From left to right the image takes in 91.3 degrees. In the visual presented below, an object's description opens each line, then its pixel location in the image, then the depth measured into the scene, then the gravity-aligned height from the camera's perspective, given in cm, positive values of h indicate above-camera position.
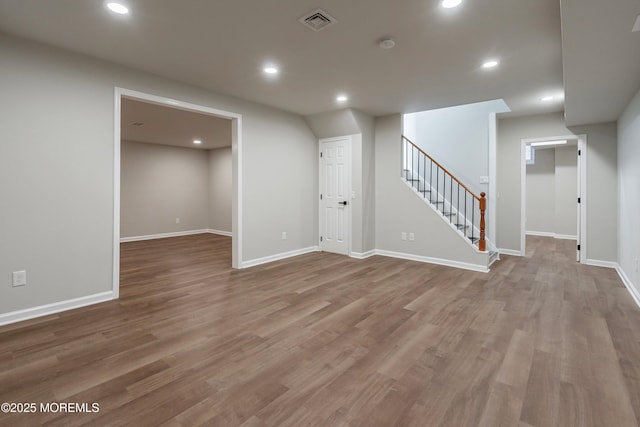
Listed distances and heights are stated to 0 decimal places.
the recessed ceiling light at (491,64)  330 +163
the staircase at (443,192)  583 +44
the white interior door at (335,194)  575 +37
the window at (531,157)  838 +156
